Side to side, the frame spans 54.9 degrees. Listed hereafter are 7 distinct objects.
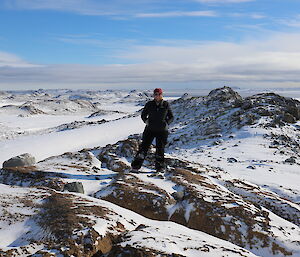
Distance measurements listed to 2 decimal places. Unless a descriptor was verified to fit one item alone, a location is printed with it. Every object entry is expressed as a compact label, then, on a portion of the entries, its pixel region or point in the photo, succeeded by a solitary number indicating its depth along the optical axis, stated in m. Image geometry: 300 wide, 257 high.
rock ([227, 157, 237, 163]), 16.89
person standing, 10.80
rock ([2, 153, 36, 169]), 11.79
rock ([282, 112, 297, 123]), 26.99
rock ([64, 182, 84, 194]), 8.39
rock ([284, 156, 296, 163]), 16.81
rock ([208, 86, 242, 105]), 43.62
